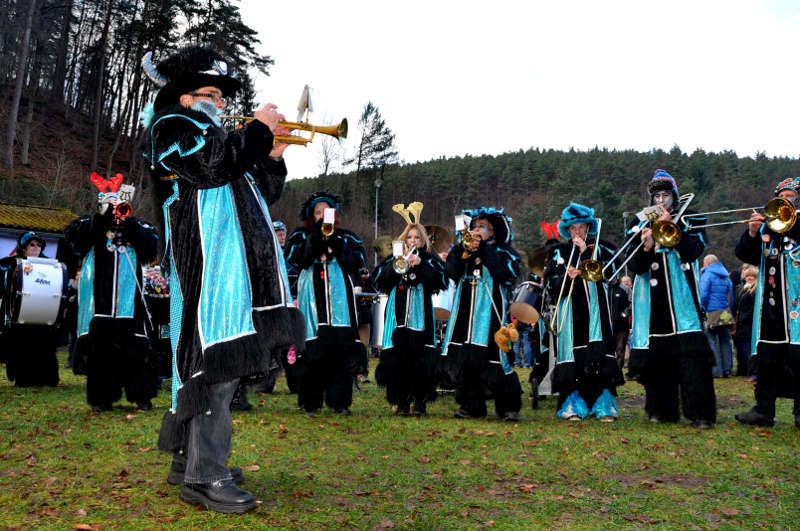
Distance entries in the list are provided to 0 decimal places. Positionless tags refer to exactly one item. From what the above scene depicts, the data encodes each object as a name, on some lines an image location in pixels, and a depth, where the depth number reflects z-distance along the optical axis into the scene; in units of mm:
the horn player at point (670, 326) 7234
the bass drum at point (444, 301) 12088
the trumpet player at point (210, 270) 3799
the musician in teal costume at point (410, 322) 8461
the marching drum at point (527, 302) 8055
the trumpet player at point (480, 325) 7934
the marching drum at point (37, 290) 9531
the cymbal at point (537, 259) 10212
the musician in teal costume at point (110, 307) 7730
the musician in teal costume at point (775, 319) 7094
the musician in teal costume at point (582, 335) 8000
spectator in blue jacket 14031
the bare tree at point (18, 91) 33781
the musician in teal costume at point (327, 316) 8055
